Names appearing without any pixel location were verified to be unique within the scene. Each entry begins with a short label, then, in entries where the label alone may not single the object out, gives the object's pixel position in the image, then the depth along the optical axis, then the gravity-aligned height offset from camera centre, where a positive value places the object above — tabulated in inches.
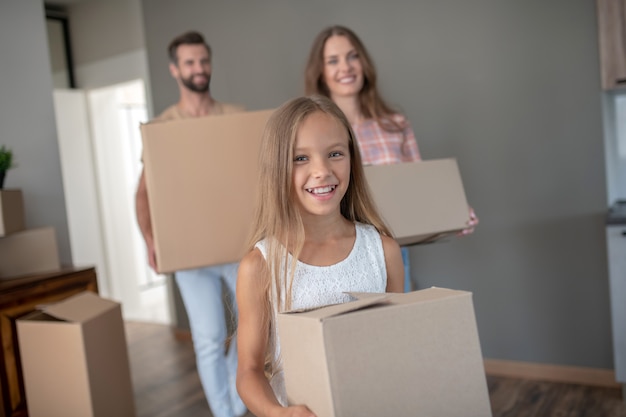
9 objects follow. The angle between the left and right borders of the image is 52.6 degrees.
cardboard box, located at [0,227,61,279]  96.2 -10.4
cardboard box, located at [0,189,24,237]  90.8 -3.6
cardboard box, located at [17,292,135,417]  78.9 -22.7
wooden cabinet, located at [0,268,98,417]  88.0 -18.2
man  86.7 -15.6
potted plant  95.0 +3.8
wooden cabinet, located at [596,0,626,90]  94.2 +13.3
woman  82.4 +8.0
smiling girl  47.0 -6.3
